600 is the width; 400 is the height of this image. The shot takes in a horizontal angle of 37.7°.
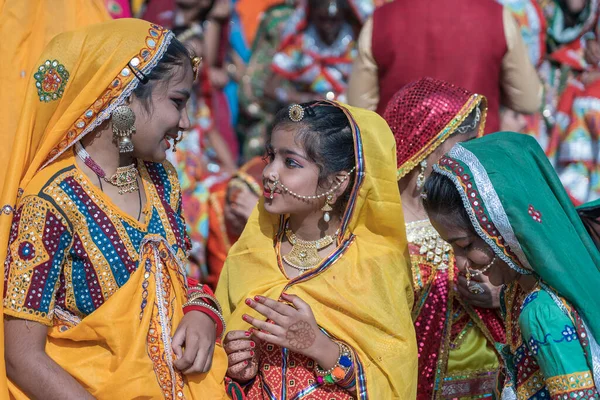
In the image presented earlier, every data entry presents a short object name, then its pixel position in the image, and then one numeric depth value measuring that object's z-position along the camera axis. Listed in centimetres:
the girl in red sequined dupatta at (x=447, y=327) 374
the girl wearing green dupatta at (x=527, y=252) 283
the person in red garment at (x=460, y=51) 529
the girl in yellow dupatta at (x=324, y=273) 315
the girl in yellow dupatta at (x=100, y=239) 278
